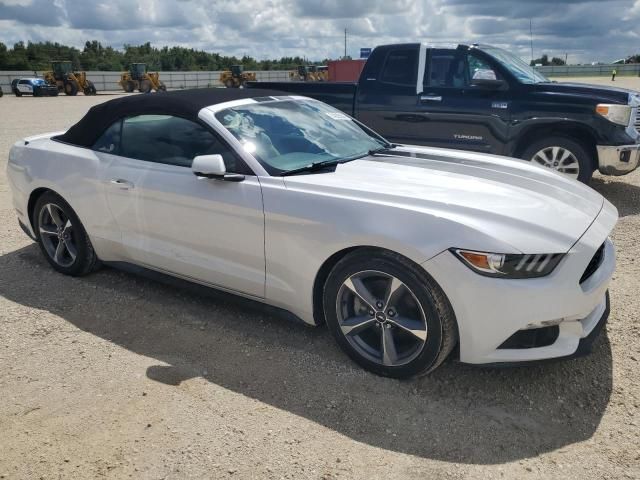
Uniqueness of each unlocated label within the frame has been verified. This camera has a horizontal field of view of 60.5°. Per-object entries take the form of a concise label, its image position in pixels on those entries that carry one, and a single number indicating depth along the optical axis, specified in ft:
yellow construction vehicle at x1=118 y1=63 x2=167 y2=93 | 119.03
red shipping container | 86.69
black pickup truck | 21.61
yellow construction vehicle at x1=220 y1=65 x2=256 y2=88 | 128.36
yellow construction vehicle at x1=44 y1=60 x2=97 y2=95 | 117.70
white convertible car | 8.95
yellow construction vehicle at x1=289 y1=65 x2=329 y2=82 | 132.87
